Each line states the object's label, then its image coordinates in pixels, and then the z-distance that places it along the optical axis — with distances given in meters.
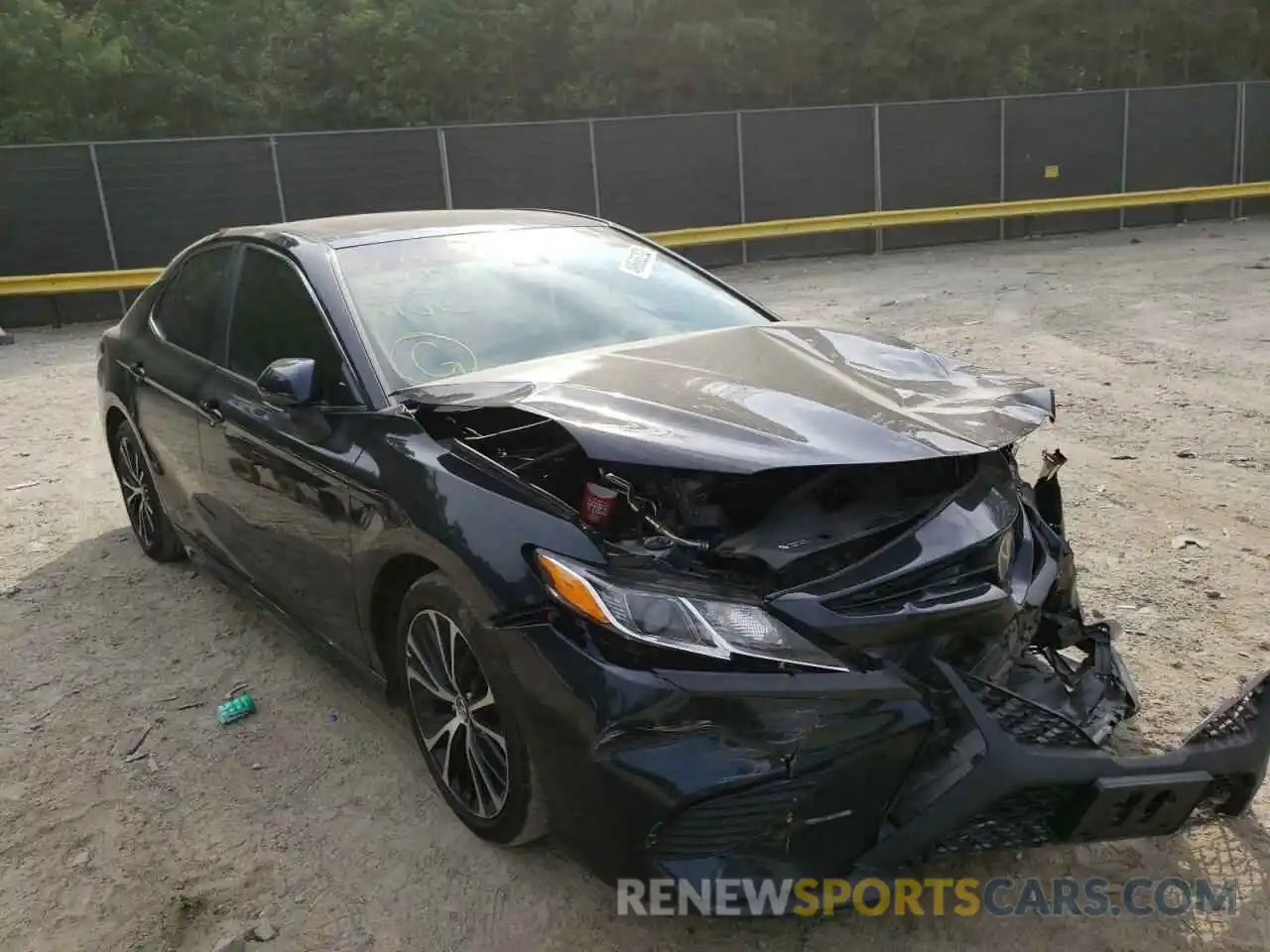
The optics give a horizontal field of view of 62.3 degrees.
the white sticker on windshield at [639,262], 4.09
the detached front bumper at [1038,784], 2.21
